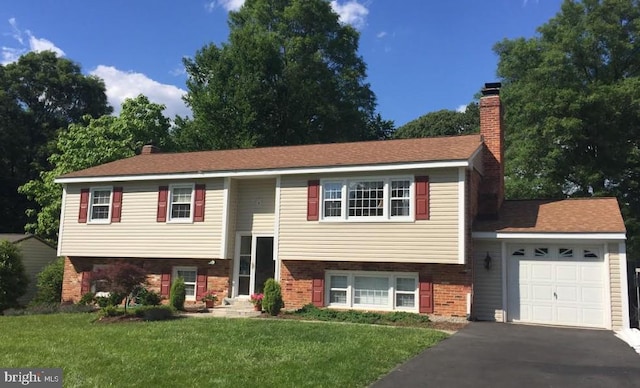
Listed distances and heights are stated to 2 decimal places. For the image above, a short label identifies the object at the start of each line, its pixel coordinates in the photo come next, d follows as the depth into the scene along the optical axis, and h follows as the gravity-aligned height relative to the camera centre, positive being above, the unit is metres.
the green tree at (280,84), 31.89 +11.45
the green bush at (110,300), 15.52 -1.47
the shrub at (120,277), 14.28 -0.69
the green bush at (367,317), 13.70 -1.53
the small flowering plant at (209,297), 16.60 -1.32
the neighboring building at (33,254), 22.77 -0.18
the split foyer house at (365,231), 14.15 +0.85
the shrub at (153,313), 14.03 -1.61
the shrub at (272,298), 15.09 -1.17
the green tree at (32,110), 35.81 +10.35
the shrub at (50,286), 19.72 -1.34
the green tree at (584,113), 23.00 +6.94
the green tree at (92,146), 28.72 +5.97
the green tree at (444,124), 45.00 +12.59
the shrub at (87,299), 17.77 -1.61
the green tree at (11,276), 18.27 -0.95
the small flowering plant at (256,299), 15.87 -1.27
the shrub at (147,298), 16.56 -1.41
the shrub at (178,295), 15.88 -1.24
